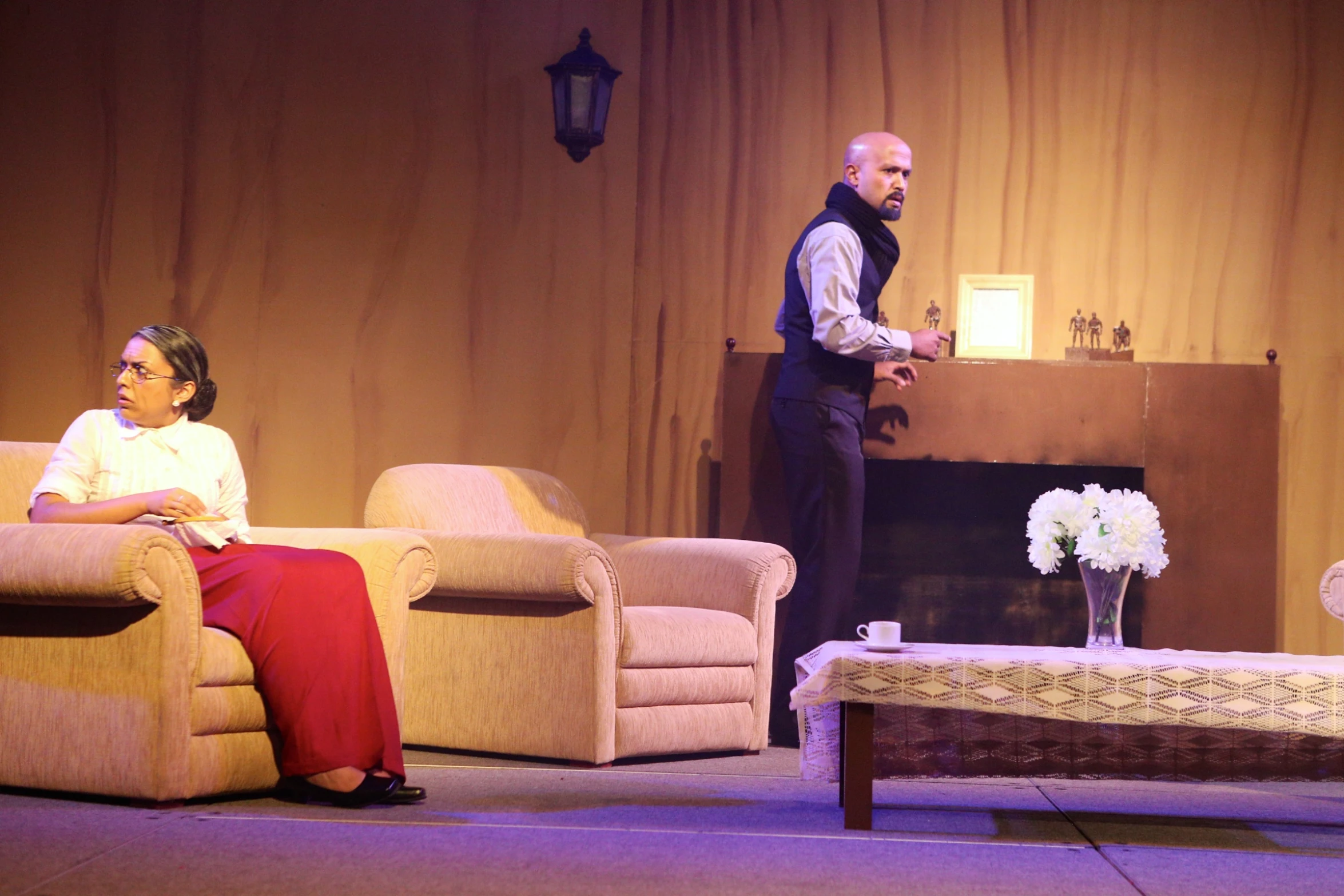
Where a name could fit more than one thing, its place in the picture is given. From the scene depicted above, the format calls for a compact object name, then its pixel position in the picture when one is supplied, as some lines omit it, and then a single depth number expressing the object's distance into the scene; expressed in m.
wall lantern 4.94
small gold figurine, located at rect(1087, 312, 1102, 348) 4.97
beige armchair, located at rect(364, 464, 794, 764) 3.42
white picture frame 4.89
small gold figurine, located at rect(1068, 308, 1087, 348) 4.95
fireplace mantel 4.62
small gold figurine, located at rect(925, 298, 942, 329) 4.94
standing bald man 4.07
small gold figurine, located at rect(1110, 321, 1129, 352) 4.94
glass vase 3.07
